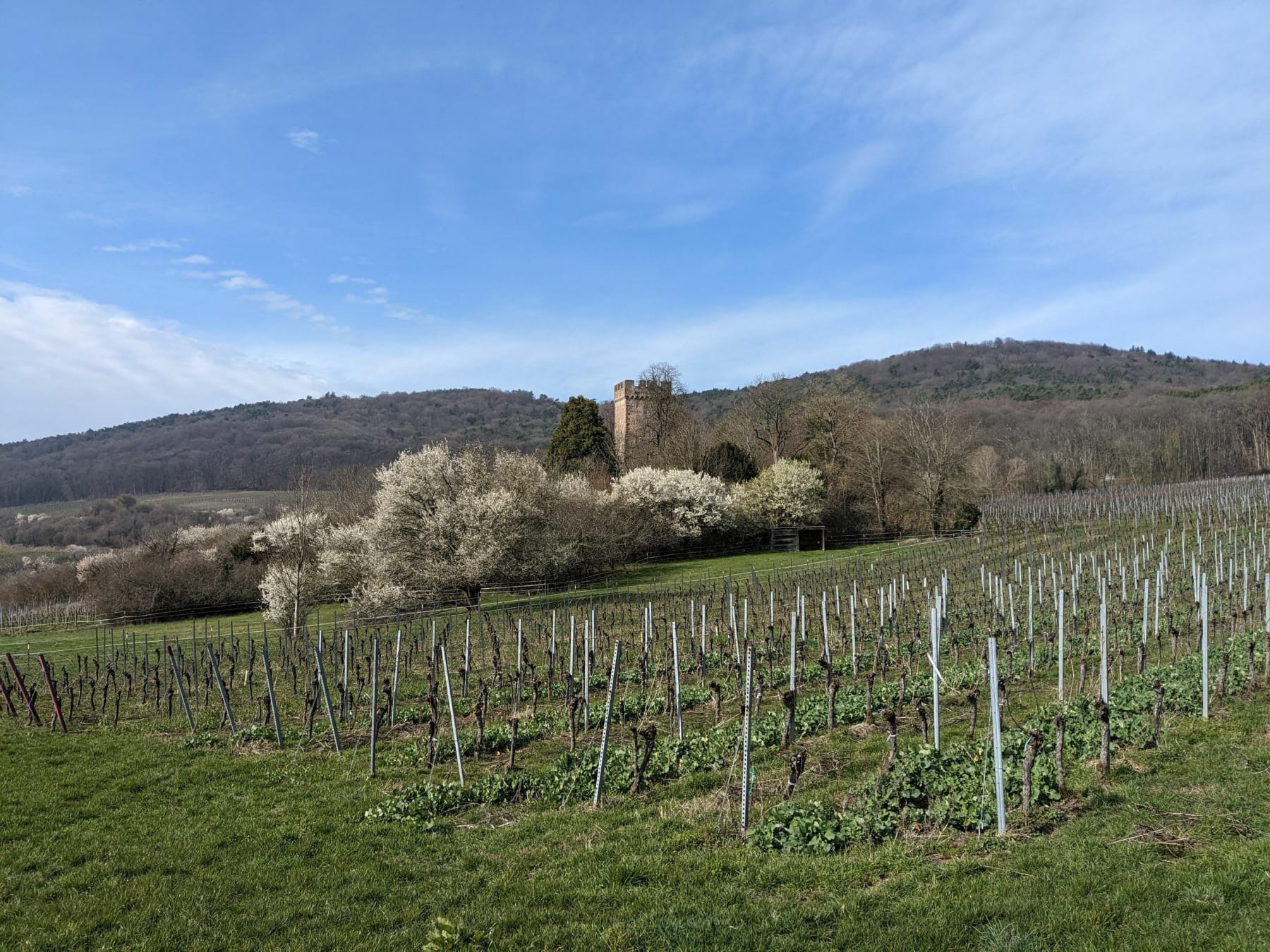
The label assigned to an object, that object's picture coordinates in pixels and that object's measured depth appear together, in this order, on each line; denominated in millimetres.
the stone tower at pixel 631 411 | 53125
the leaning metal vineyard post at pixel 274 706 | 9805
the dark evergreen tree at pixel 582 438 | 50250
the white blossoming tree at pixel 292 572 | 19562
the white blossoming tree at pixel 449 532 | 26328
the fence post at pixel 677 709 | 8586
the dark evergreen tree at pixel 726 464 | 49000
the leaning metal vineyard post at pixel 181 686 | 10961
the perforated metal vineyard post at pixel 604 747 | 6750
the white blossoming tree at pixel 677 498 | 41969
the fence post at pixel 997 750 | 5367
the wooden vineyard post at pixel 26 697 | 11773
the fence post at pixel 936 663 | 6410
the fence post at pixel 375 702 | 8266
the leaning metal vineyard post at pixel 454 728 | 7492
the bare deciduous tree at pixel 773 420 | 52469
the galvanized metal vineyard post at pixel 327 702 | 9106
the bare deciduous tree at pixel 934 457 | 41594
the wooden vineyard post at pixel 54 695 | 11234
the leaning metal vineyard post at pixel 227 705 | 10295
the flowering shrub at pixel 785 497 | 43875
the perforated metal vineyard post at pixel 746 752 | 5883
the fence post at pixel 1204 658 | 8133
